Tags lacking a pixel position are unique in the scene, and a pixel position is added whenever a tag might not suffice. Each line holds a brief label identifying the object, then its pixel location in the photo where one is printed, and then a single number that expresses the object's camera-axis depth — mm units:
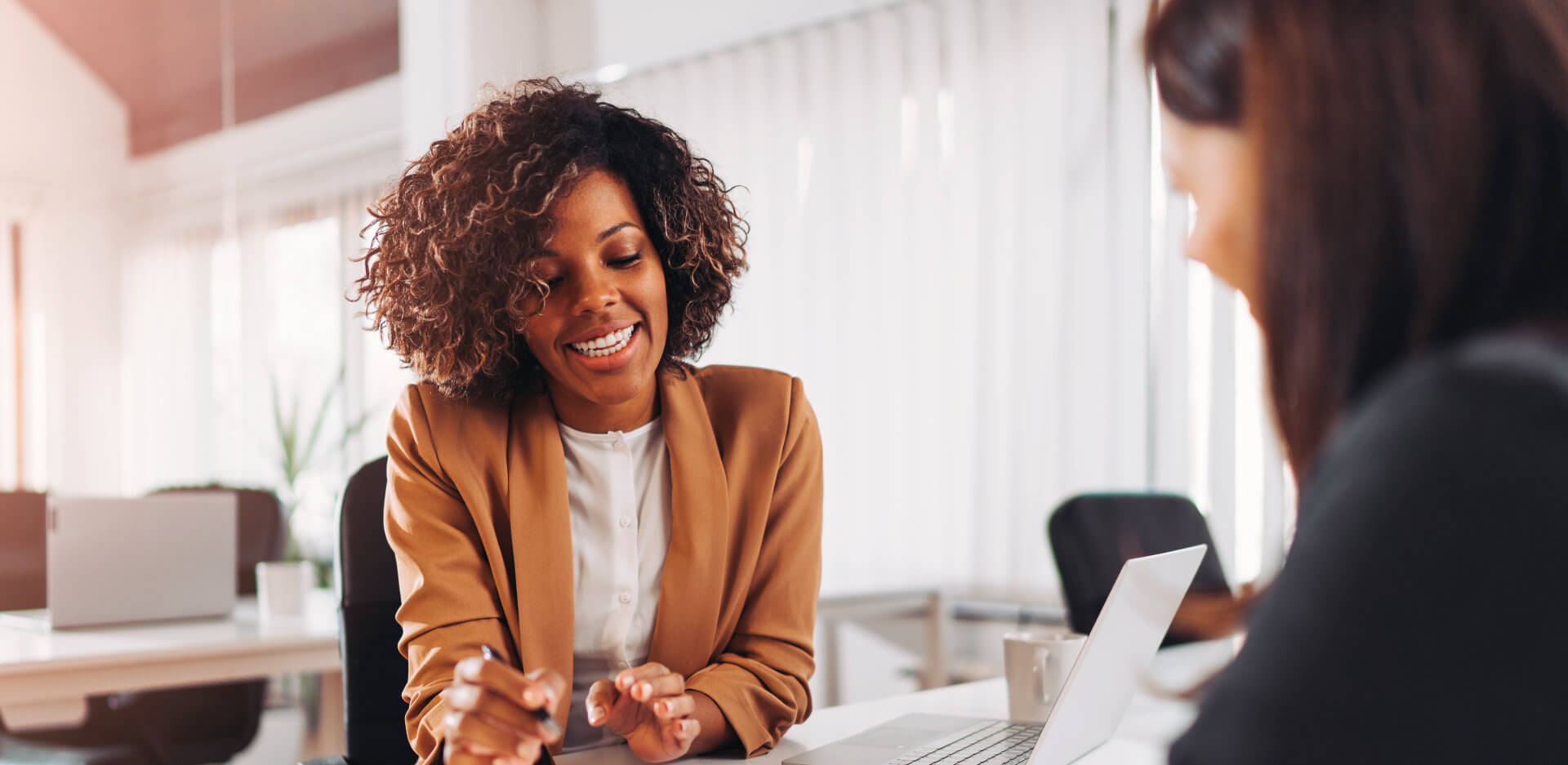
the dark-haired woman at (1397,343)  417
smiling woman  1190
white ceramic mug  1237
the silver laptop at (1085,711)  876
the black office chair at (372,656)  1357
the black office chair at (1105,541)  1880
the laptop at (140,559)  2215
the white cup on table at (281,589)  2359
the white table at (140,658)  1827
